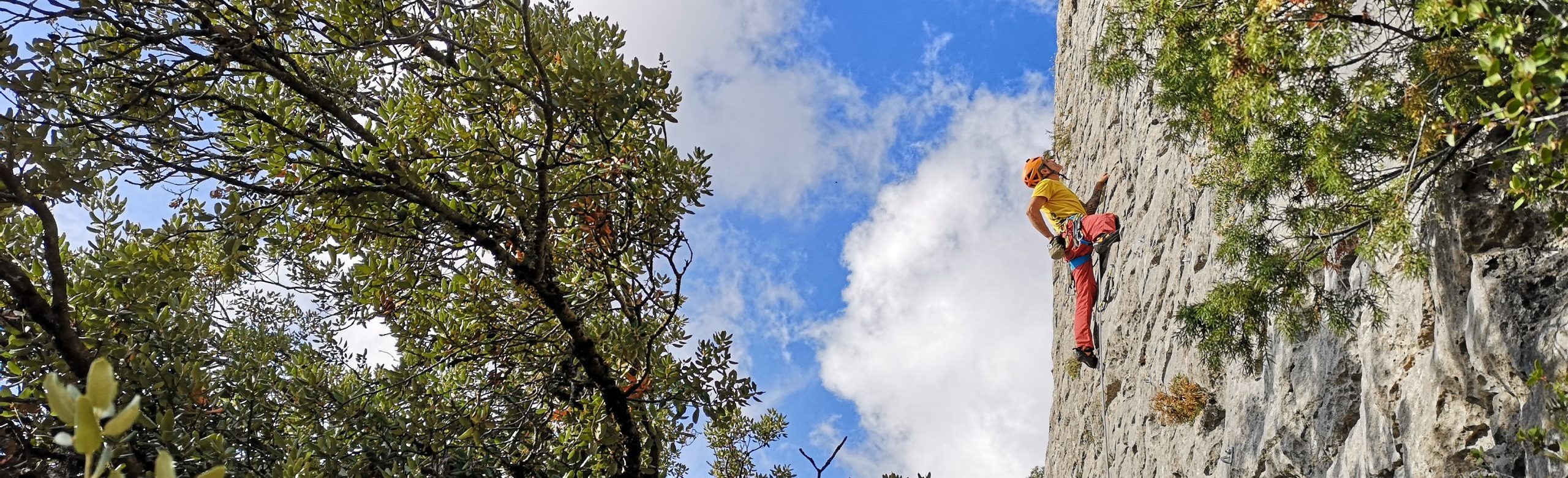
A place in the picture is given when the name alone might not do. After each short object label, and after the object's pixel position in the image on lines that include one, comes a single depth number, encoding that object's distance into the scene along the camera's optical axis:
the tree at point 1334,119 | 3.99
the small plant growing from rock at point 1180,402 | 8.73
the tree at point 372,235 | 4.44
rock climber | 12.62
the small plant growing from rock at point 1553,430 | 3.88
